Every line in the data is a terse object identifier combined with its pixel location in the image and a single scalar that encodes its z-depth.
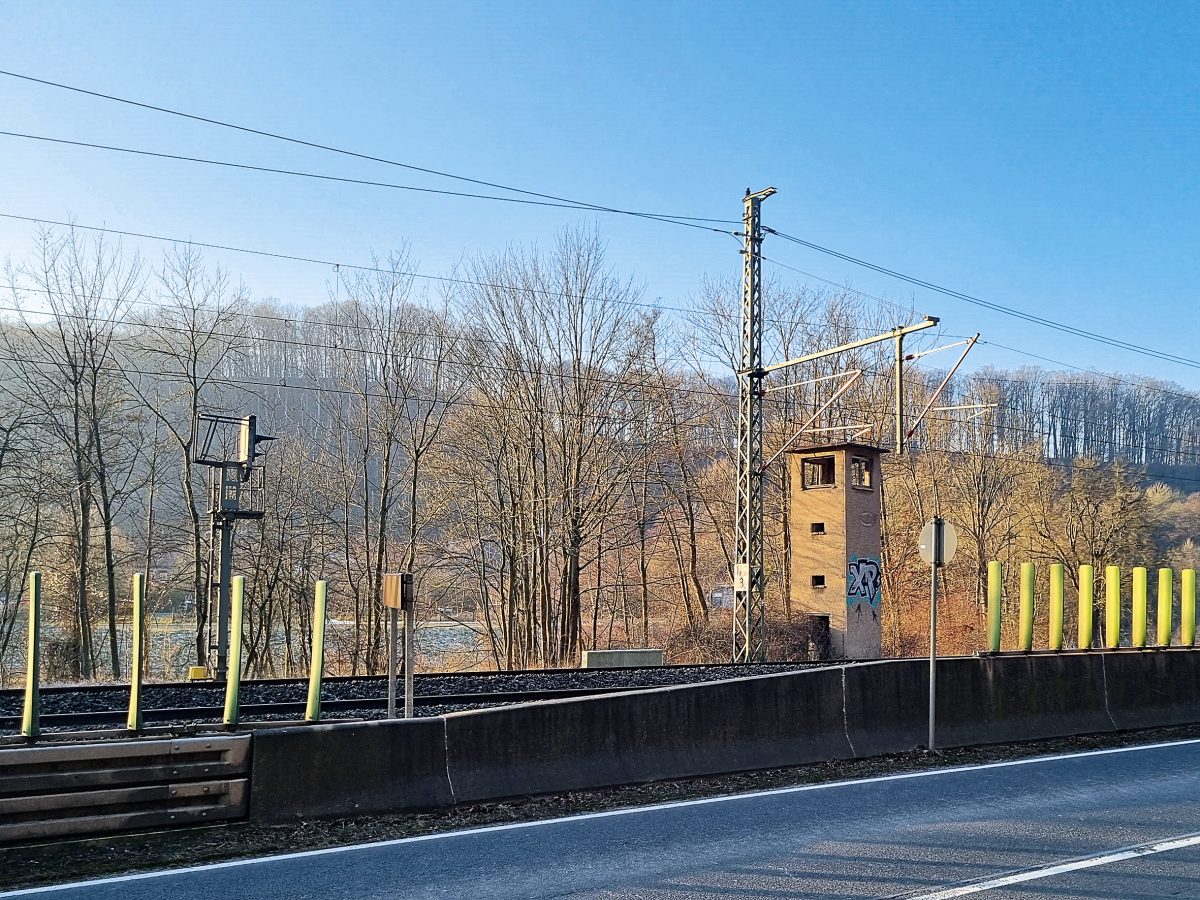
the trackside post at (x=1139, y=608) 14.88
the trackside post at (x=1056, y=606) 13.70
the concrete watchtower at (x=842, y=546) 29.19
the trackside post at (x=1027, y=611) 13.50
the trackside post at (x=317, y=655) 8.37
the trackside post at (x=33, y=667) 7.67
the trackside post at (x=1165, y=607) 15.24
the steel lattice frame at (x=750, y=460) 21.81
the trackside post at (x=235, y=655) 8.27
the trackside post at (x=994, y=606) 13.07
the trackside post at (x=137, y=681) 8.59
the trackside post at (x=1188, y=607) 15.22
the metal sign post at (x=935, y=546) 11.77
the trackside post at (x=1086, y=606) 14.09
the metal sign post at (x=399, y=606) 9.25
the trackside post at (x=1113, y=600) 14.51
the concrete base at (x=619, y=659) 22.89
